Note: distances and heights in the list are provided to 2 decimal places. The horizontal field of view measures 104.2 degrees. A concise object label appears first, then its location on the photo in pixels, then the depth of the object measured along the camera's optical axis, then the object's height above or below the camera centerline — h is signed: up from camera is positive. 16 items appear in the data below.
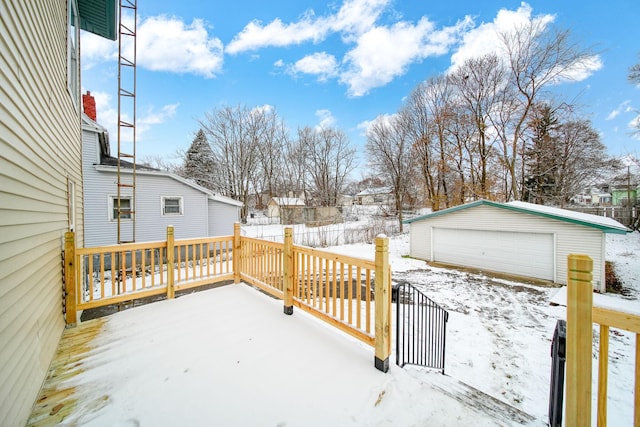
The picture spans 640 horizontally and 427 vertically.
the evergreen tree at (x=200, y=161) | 24.09 +4.97
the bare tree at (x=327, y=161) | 27.70 +5.89
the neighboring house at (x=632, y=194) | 15.07 +1.26
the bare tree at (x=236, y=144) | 23.03 +6.50
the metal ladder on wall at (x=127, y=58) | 5.56 +3.74
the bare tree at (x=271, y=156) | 24.77 +5.91
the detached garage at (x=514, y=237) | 7.67 -0.91
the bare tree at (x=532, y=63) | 12.39 +7.72
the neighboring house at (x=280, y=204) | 25.19 +0.86
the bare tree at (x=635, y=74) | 9.74 +5.47
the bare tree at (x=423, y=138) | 17.45 +5.30
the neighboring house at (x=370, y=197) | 23.61 +2.03
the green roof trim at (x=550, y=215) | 7.16 -0.08
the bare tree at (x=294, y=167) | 27.23 +5.01
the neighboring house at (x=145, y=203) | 8.71 +0.38
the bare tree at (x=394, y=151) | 19.44 +4.94
